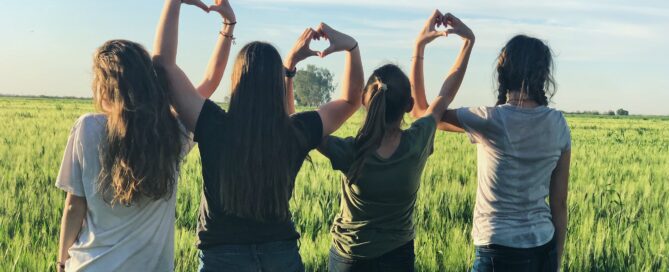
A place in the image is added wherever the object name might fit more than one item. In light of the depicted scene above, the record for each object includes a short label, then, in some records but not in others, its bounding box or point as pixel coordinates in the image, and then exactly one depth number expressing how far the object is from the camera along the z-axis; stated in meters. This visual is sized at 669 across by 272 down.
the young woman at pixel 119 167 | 2.08
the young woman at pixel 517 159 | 2.41
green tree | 114.62
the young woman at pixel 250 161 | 2.08
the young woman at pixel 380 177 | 2.30
